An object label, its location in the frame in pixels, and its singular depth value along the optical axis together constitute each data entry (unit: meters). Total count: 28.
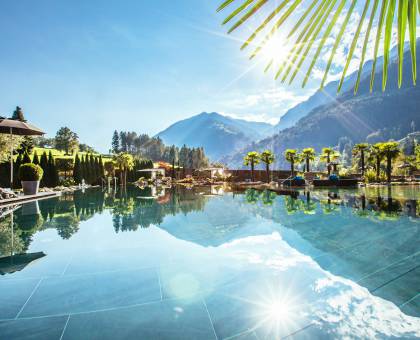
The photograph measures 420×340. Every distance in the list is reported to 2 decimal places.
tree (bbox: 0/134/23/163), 21.20
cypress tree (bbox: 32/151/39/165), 25.12
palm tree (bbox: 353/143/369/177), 31.66
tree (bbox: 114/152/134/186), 40.31
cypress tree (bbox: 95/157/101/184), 37.16
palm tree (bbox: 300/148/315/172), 34.00
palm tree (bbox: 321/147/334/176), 33.59
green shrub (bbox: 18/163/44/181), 15.42
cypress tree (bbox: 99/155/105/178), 37.53
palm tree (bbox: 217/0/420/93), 0.79
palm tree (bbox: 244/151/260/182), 35.78
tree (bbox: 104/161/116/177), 45.38
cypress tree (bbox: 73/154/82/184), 32.28
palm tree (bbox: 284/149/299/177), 34.00
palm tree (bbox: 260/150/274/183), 34.72
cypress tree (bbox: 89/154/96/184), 35.66
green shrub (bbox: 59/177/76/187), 28.47
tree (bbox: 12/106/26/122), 39.14
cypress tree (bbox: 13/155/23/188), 24.28
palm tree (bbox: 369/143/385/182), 29.02
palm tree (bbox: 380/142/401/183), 28.31
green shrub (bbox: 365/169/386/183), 28.48
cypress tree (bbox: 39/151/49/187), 25.54
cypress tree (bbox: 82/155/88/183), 34.19
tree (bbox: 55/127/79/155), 60.50
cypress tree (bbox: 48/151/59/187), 25.97
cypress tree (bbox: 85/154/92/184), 34.78
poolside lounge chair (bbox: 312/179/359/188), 23.58
